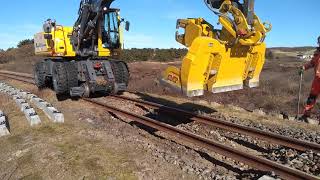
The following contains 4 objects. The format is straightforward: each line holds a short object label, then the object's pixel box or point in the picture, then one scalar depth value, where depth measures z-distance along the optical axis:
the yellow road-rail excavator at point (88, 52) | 8.44
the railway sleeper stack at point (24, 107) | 5.78
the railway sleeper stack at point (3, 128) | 5.37
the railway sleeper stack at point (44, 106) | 5.92
